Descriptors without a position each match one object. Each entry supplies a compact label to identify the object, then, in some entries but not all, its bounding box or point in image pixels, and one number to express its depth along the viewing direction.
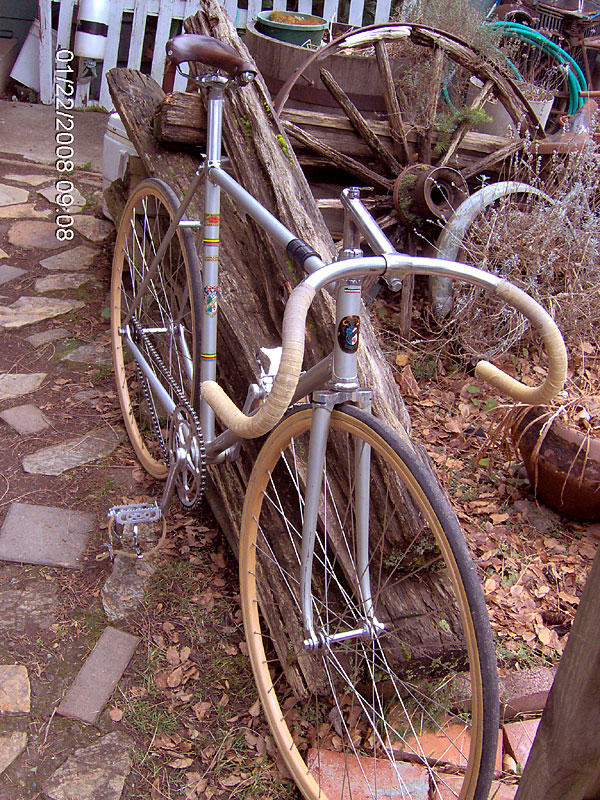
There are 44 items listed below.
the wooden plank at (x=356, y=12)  6.77
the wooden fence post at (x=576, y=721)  0.99
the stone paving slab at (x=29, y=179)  5.48
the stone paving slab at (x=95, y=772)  1.89
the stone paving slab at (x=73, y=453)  3.05
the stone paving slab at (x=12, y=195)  5.19
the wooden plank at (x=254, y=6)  6.68
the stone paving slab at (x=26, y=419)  3.27
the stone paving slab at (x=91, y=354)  3.80
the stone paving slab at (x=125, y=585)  2.45
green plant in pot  4.80
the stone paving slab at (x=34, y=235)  4.79
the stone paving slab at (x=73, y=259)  4.59
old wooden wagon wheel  3.91
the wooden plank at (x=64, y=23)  6.74
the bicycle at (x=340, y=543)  1.43
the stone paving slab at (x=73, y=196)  5.24
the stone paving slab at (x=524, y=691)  2.18
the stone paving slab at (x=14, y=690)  2.09
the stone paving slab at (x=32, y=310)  4.02
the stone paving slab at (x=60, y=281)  4.36
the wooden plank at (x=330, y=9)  6.75
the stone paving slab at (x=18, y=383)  3.50
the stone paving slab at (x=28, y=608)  2.34
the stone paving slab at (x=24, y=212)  5.05
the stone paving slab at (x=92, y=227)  4.94
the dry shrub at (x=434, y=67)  4.34
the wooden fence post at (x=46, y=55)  6.70
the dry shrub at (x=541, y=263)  3.60
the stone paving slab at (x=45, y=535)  2.61
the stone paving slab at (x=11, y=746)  1.94
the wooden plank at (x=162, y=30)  6.75
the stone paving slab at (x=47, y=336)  3.89
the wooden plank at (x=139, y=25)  6.77
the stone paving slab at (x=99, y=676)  2.10
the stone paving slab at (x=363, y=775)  1.91
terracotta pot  2.80
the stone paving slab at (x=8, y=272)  4.39
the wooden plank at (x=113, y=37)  6.73
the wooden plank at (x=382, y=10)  6.76
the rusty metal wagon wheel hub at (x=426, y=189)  3.88
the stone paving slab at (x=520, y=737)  2.04
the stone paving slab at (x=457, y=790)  1.90
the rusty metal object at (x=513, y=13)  6.31
